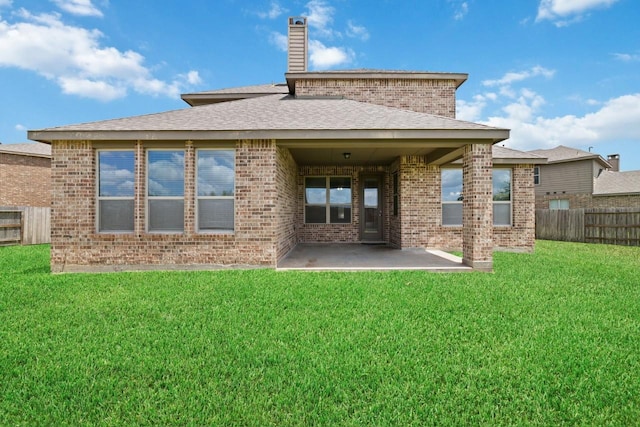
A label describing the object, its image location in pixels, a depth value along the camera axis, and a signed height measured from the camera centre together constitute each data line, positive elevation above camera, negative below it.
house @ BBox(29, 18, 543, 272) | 6.73 +0.77
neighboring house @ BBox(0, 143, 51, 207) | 18.53 +2.36
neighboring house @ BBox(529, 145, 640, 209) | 20.52 +2.15
